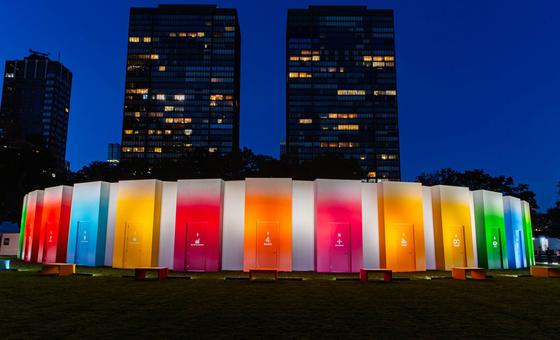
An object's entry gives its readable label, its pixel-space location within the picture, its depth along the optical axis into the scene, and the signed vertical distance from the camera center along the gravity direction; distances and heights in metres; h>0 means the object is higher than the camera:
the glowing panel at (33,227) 23.34 +0.71
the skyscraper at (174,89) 124.88 +46.90
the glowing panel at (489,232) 20.95 +0.55
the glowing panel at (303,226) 18.38 +0.68
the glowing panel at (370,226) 18.53 +0.72
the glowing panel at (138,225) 18.38 +0.68
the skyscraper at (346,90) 128.38 +48.41
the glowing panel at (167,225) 18.88 +0.71
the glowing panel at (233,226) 18.36 +0.66
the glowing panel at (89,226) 19.72 +0.68
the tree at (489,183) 55.72 +8.24
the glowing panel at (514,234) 22.58 +0.49
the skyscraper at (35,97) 182.62 +64.68
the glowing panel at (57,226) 21.17 +0.71
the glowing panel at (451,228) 19.64 +0.67
